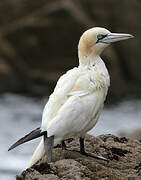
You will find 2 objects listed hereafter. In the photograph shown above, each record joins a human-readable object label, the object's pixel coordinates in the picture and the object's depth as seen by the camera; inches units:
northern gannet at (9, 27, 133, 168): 616.7
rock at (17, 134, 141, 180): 607.2
